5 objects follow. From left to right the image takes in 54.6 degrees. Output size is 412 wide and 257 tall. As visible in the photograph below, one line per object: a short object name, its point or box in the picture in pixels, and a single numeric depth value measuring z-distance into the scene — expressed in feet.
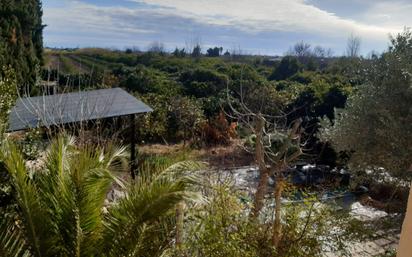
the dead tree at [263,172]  14.34
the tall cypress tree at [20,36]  41.57
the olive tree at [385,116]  19.36
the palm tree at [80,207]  11.59
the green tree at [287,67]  77.41
